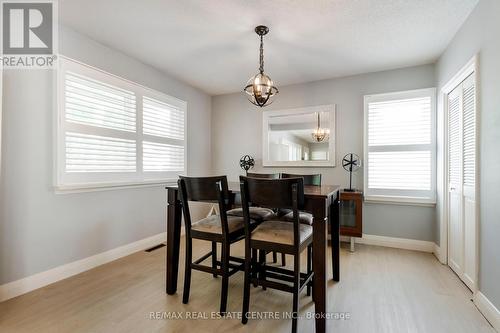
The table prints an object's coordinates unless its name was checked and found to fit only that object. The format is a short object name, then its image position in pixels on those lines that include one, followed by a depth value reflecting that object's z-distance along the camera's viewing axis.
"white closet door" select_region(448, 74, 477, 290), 2.26
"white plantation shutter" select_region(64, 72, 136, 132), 2.57
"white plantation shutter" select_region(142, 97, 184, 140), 3.49
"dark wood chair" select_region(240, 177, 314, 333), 1.63
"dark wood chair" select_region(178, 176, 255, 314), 1.90
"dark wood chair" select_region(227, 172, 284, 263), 2.44
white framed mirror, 3.93
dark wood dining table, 1.67
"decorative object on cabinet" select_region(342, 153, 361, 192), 3.60
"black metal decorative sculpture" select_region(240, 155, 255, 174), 4.45
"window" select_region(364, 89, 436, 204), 3.32
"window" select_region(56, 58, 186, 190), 2.53
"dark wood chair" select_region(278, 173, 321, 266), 2.28
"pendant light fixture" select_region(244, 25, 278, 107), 2.48
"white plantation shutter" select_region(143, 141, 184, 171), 3.52
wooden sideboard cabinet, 3.34
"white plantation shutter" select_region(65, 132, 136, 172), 2.57
